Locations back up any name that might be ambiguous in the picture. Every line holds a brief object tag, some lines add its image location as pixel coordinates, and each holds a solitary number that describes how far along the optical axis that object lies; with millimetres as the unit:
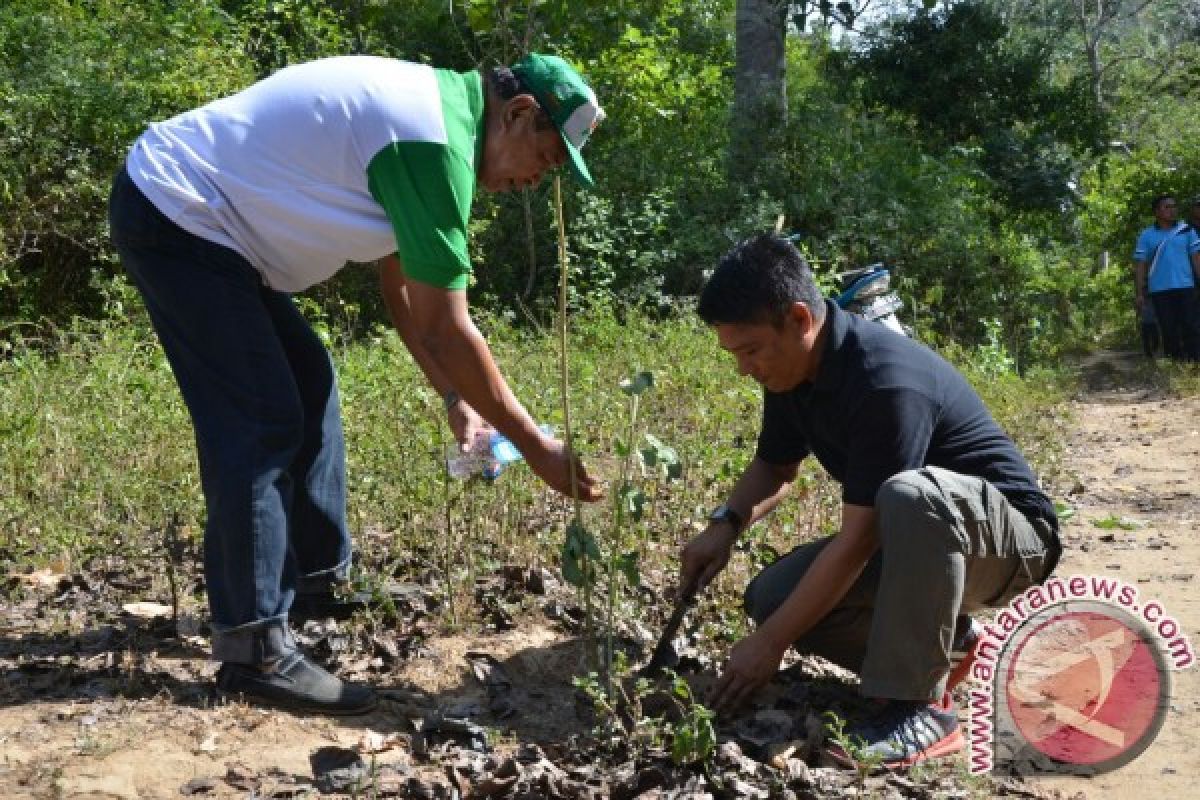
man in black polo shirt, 3133
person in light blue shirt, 11766
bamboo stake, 3154
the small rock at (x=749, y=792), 2967
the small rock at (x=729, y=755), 3078
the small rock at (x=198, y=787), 2881
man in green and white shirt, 2986
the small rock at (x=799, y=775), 3047
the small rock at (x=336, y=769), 2926
